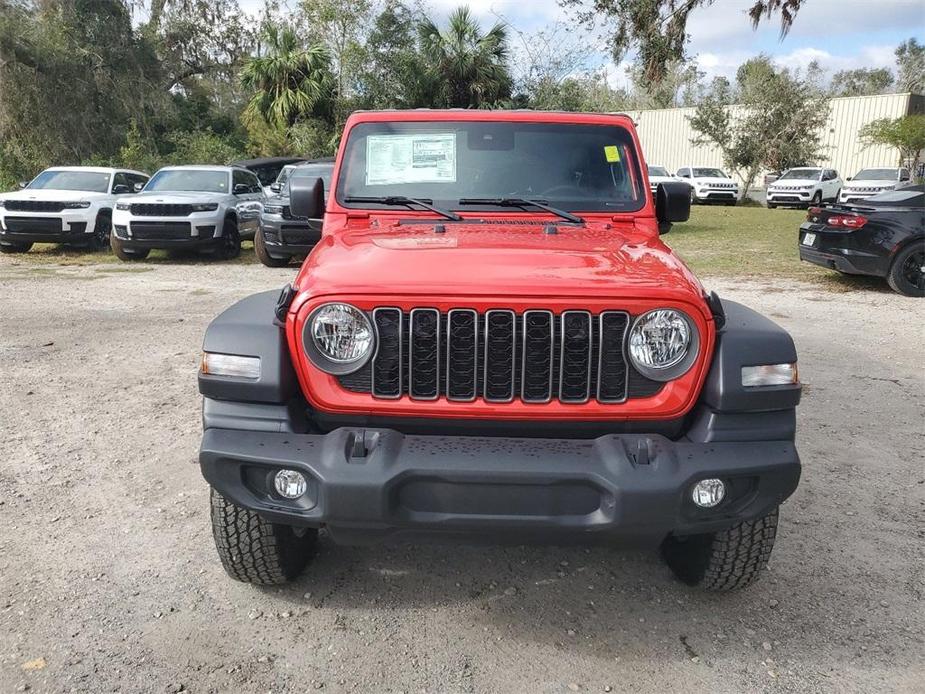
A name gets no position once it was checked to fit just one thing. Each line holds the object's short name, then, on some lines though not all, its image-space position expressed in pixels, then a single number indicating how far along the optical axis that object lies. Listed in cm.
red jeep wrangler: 239
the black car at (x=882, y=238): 971
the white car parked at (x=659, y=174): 2789
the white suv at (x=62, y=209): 1341
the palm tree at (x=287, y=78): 2402
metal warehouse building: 3453
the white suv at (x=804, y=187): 2766
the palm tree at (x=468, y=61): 2202
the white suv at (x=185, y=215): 1258
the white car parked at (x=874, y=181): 2597
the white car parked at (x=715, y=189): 2977
